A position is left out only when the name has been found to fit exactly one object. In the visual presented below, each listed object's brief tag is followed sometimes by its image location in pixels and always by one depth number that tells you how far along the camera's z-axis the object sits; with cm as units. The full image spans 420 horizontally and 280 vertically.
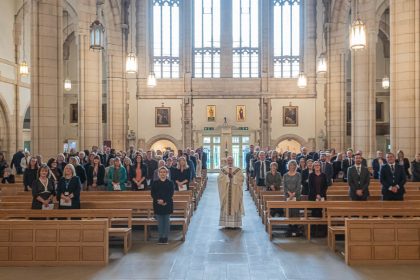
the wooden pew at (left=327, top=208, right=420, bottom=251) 963
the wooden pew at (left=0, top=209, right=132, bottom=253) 950
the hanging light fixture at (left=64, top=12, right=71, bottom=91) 2934
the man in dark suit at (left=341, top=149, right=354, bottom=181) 1612
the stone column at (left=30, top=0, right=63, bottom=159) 1590
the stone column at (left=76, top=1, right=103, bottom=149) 2127
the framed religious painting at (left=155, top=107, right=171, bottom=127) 3378
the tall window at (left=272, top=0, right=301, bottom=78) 3359
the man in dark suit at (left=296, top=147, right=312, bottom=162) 1834
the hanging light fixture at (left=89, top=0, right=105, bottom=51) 1622
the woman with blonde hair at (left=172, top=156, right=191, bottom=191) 1377
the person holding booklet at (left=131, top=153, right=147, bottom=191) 1398
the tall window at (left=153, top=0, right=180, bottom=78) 3388
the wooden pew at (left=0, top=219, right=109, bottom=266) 856
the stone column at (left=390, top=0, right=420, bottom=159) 1498
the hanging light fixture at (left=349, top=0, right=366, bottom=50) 1396
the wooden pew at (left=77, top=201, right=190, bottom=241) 1077
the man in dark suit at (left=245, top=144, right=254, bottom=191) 2165
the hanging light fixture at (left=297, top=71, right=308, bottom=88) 2752
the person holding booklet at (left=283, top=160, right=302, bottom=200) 1153
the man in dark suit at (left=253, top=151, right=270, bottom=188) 1648
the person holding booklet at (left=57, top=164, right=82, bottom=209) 988
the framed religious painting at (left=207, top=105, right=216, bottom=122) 3359
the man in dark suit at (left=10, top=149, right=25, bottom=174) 1942
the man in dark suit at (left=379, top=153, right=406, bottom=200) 1099
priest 1201
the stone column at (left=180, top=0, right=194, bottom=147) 3353
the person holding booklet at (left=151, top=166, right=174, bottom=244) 1031
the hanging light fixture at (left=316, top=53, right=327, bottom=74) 2420
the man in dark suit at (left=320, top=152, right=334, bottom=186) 1481
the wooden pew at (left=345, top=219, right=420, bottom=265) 852
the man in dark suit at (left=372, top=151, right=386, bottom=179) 1551
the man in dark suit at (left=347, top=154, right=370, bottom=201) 1104
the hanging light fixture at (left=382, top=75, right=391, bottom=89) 2962
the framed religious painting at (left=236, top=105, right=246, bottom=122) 3353
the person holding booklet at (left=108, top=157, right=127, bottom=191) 1345
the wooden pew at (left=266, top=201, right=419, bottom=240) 1044
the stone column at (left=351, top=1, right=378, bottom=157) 2038
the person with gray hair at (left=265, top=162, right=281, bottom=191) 1395
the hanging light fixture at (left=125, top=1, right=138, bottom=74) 2050
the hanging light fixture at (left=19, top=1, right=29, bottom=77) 2495
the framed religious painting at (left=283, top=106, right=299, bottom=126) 3341
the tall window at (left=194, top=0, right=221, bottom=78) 3391
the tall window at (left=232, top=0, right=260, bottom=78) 3384
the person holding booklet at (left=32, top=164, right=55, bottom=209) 995
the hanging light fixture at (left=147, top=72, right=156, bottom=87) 2827
